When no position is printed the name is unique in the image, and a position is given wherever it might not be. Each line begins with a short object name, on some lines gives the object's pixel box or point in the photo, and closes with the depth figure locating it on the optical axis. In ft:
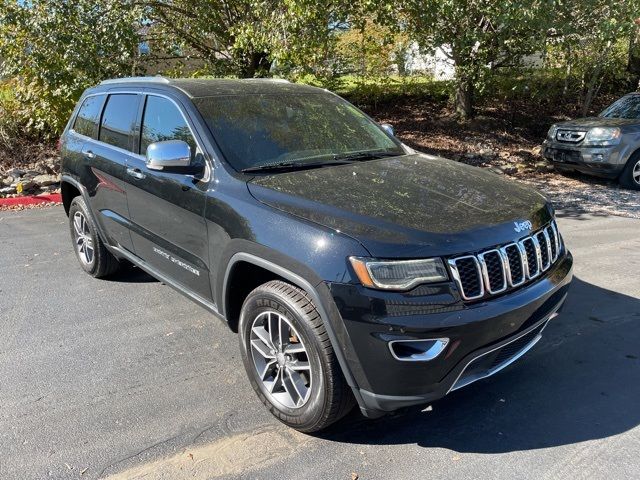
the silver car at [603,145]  30.04
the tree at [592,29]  28.35
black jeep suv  8.44
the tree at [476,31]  27.53
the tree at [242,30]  27.66
